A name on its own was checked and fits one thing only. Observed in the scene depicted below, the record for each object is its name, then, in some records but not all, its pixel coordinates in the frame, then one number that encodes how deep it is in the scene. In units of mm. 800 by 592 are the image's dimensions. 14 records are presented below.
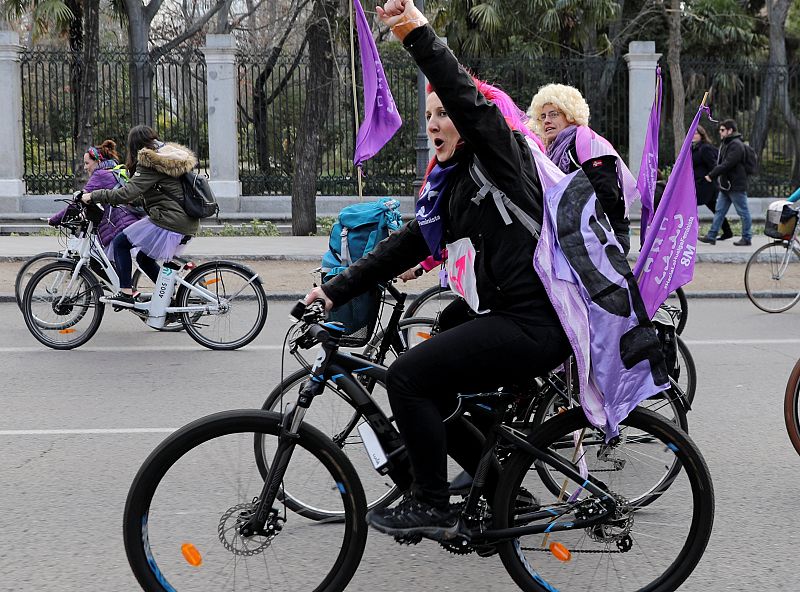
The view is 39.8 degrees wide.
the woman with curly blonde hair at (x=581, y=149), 5902
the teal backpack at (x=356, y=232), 5590
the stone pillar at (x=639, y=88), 21406
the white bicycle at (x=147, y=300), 8828
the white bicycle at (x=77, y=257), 8922
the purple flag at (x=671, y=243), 3791
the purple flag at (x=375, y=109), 4867
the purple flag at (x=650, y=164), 4648
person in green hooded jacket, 8781
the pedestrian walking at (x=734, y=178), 15859
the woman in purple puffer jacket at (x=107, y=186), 9141
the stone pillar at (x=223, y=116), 20641
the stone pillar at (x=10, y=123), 20656
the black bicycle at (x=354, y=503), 3465
